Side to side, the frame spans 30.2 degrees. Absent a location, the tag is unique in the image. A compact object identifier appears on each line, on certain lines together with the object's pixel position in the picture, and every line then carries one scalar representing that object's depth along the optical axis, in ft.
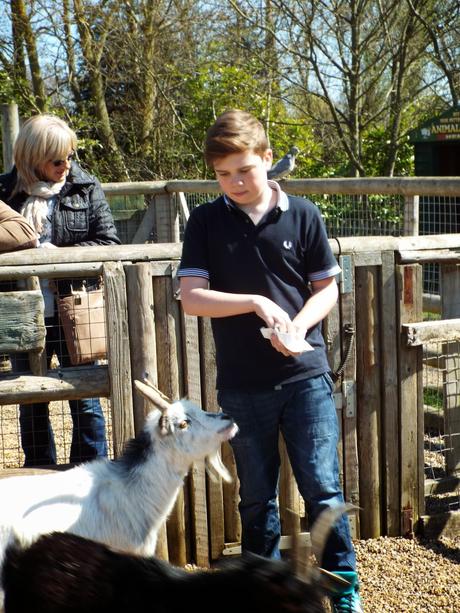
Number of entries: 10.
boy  10.78
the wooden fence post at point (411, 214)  19.86
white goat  11.08
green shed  34.76
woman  13.93
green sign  34.37
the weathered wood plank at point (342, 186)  17.83
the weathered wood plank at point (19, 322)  12.56
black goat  5.64
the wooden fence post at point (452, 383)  15.20
